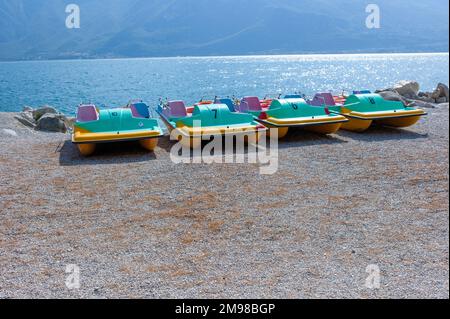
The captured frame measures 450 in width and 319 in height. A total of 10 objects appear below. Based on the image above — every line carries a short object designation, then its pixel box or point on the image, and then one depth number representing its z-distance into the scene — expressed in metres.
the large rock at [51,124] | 15.16
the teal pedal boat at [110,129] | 8.99
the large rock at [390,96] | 18.19
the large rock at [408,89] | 25.63
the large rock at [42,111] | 18.39
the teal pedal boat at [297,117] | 10.50
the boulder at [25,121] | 15.69
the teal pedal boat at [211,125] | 9.51
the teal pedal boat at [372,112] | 11.30
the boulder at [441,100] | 23.81
